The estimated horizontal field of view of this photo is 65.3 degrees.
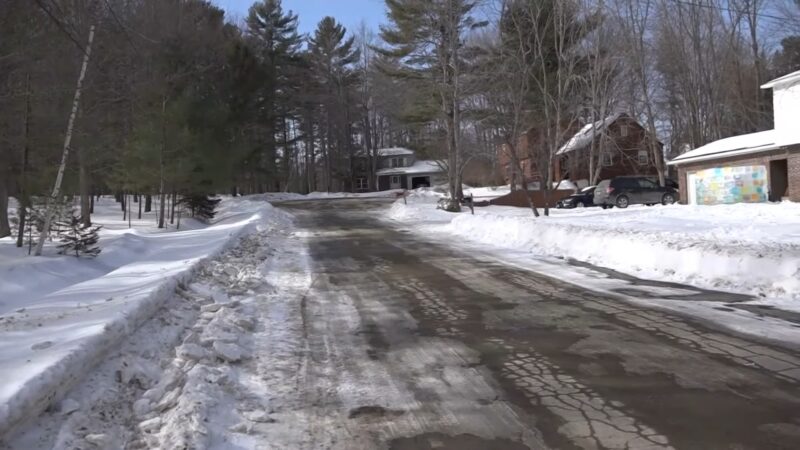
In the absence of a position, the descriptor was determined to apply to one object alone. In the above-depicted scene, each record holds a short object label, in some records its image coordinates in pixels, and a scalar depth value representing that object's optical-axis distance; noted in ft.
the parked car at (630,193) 104.01
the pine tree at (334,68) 224.74
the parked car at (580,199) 112.16
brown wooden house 139.56
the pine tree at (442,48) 96.89
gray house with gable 245.04
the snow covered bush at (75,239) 47.14
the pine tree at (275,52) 197.16
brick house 81.00
